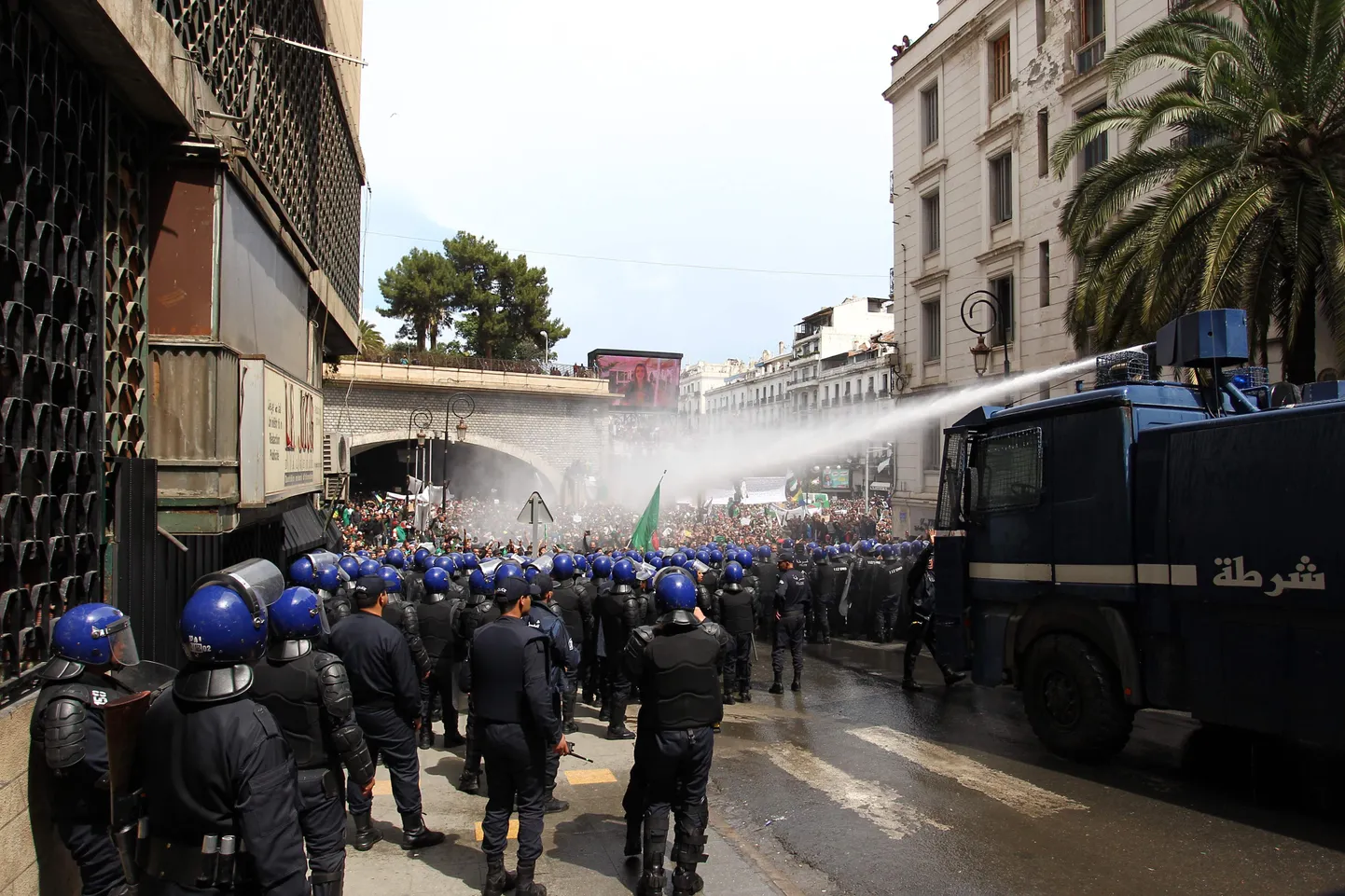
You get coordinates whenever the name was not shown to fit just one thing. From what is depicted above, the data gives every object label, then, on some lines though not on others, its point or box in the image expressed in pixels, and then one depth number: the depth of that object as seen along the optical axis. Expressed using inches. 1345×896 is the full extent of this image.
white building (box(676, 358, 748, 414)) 4200.3
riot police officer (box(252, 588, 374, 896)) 169.6
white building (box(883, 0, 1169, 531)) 868.6
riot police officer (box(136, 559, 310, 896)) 121.2
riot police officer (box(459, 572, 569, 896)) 196.2
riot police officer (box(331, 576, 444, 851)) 228.4
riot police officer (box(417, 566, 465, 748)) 335.0
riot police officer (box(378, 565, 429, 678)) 308.7
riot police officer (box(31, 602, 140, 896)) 145.3
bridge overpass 1371.8
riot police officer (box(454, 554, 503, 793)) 244.1
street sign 639.8
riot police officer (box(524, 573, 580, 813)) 232.8
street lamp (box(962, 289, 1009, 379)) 658.8
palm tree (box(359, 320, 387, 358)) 1508.4
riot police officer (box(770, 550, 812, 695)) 436.8
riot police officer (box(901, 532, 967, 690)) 426.9
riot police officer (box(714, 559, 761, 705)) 409.7
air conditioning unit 637.3
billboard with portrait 1963.6
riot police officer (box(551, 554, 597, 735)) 389.7
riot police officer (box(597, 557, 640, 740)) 370.3
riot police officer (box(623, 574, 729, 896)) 197.0
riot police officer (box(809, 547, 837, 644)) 578.9
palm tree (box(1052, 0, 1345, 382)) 469.7
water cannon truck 236.8
